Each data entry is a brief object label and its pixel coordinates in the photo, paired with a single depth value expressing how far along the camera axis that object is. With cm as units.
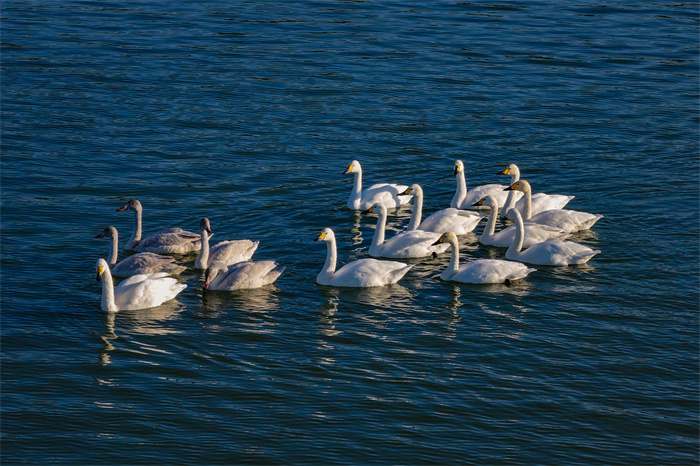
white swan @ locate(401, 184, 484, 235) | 2047
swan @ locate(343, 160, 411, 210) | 2200
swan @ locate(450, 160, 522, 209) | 2211
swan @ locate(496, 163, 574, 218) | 2145
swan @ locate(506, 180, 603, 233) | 2041
